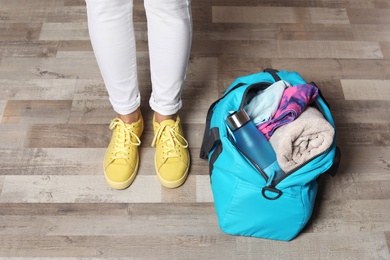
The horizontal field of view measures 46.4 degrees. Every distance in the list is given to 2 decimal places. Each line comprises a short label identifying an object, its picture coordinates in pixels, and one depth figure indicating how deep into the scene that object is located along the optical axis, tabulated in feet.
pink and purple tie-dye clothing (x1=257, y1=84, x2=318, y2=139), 3.52
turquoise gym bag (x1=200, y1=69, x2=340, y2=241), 3.43
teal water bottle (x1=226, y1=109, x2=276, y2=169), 3.50
